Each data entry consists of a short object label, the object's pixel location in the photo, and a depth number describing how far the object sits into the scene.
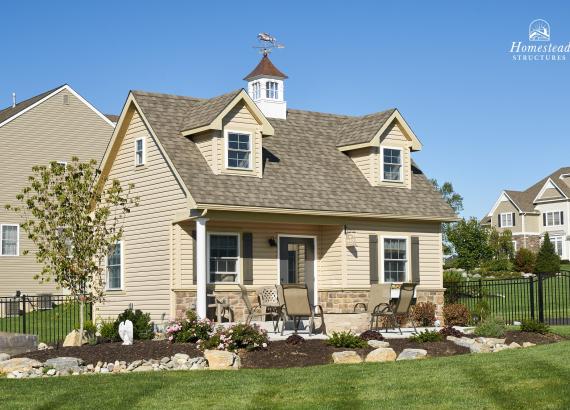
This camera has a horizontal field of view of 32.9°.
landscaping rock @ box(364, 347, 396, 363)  17.05
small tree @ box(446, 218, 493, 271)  56.28
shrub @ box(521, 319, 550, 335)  20.36
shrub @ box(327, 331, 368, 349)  18.11
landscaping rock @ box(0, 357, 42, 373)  16.28
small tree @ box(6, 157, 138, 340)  19.95
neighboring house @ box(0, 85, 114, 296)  35.22
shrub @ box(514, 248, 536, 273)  55.53
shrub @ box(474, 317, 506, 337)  19.78
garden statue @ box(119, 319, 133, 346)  19.25
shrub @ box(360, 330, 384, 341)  18.95
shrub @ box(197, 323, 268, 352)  17.61
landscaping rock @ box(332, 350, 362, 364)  16.95
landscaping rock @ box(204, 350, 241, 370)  16.66
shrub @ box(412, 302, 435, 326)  25.73
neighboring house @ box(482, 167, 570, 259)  71.44
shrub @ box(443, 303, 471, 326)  25.53
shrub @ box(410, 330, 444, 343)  18.83
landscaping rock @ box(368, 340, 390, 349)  18.16
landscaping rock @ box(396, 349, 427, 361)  17.27
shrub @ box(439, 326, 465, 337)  19.44
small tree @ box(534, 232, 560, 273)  51.34
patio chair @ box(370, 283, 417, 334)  21.69
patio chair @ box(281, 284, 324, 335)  20.77
